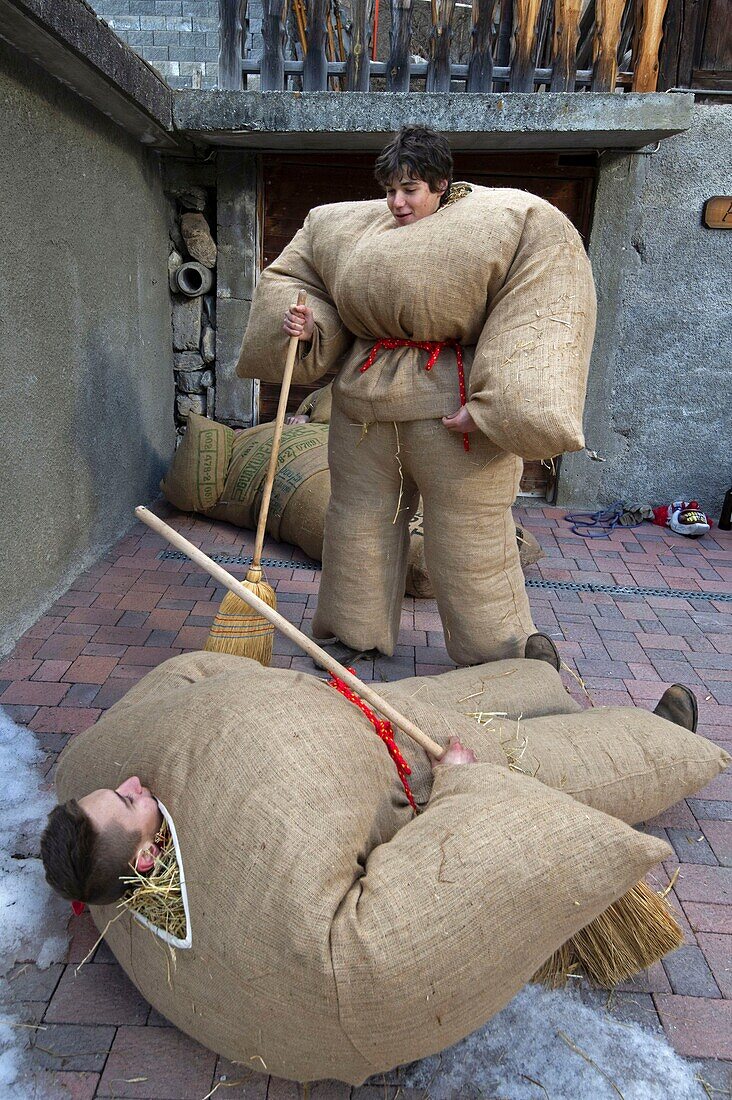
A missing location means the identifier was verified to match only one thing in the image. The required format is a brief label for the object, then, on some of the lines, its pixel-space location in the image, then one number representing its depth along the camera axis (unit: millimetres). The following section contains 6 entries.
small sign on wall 5398
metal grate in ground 4660
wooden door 5582
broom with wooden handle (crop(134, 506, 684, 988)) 2025
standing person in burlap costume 2703
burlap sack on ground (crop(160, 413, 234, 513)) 5230
